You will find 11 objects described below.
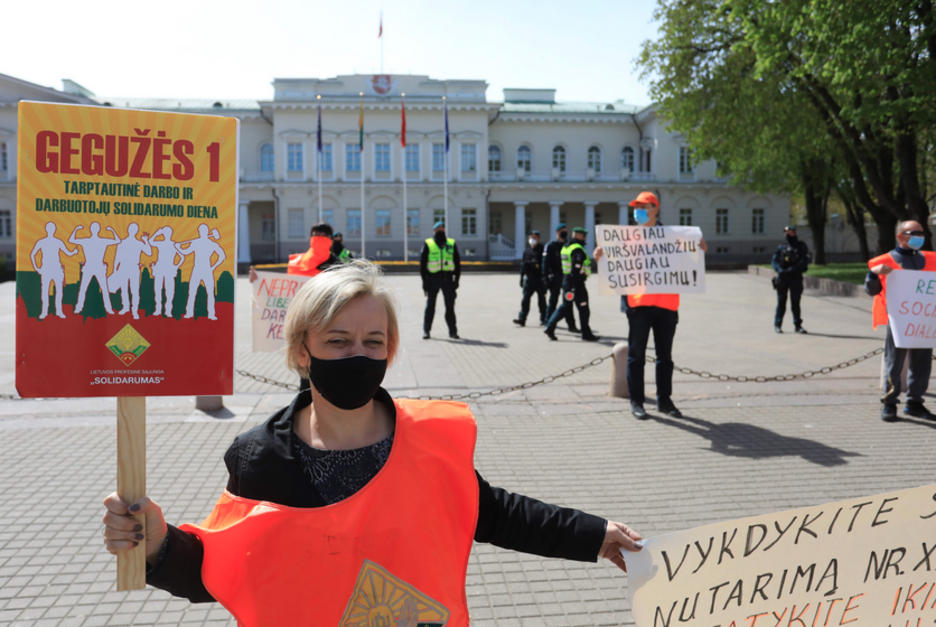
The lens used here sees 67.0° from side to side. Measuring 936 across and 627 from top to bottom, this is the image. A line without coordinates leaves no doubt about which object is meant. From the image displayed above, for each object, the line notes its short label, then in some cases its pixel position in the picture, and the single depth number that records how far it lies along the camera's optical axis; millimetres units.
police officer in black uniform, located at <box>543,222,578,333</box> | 12906
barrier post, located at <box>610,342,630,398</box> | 7418
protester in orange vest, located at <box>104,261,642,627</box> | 1577
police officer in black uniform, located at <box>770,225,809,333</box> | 12820
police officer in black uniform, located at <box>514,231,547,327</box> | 13805
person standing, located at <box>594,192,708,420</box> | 6500
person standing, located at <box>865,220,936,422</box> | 6445
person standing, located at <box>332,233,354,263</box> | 9969
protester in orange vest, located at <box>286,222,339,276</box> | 6785
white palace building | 49531
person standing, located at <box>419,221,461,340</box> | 12102
